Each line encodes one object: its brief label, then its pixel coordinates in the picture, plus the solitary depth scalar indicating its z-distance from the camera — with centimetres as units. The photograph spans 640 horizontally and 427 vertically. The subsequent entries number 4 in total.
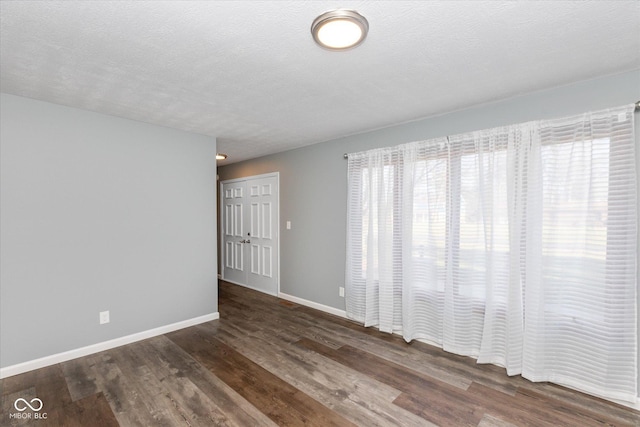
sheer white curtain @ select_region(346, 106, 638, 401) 212
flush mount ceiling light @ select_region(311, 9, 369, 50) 148
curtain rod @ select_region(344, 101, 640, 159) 205
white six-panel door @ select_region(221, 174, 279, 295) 494
